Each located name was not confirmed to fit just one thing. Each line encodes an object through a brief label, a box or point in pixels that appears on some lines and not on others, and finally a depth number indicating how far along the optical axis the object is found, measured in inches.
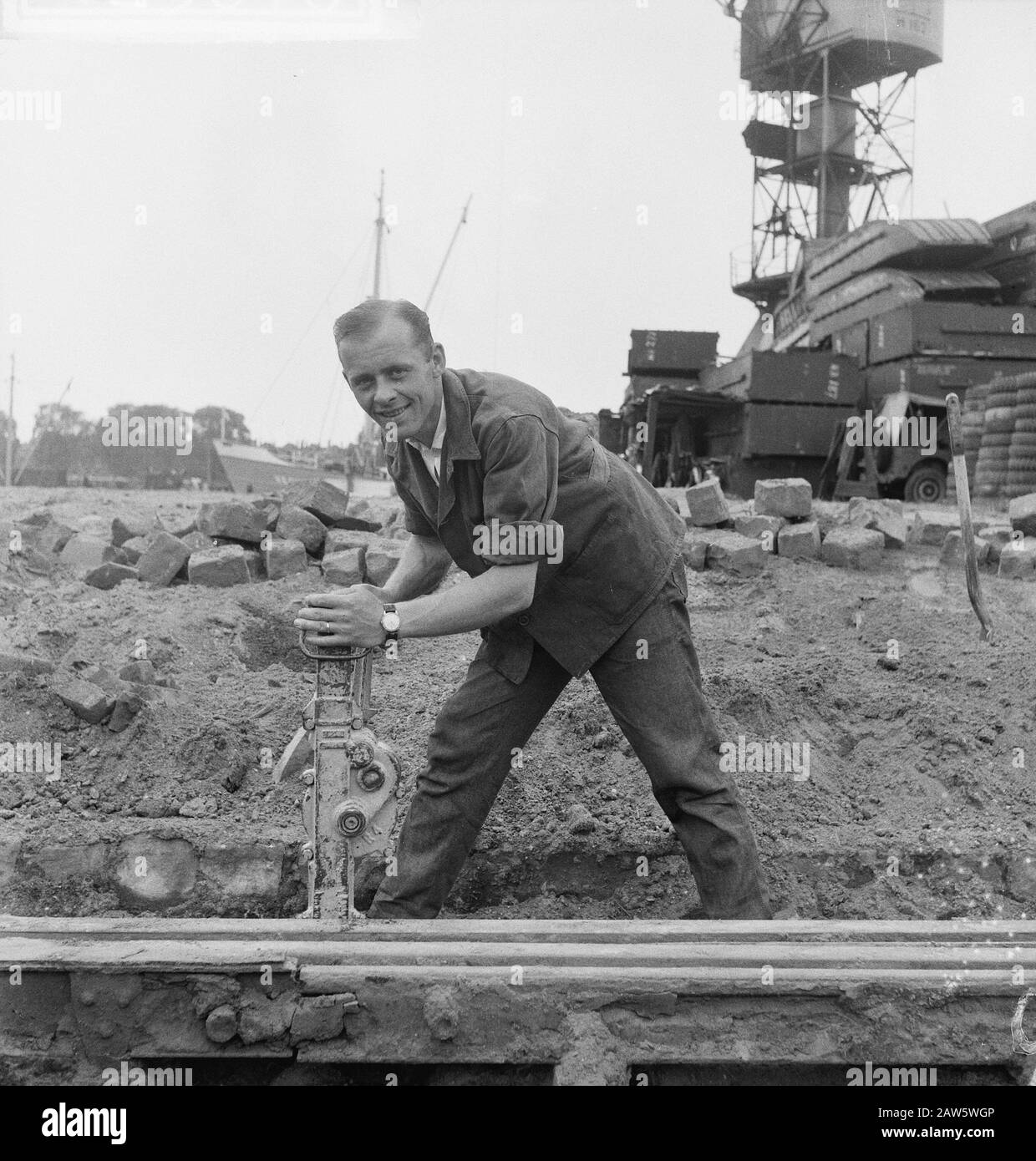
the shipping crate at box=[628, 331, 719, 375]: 695.1
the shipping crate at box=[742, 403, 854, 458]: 475.2
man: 96.1
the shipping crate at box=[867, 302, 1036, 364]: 463.2
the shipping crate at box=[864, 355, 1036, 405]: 456.1
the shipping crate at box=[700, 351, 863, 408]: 481.7
